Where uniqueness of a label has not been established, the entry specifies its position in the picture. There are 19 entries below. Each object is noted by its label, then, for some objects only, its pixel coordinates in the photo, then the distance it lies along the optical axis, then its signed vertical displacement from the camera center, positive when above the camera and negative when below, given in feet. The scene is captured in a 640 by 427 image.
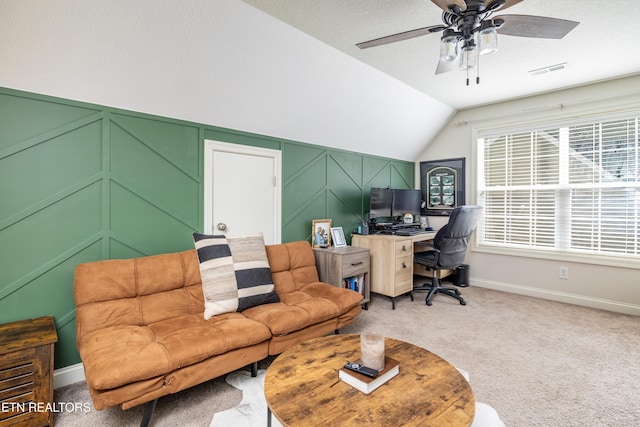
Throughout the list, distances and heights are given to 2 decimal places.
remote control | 4.29 -2.23
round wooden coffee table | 3.62 -2.39
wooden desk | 11.48 -1.92
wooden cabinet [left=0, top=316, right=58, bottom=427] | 5.03 -2.85
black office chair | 11.60 -1.29
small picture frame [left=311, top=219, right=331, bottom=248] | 11.54 -0.80
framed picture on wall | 15.19 +1.43
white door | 9.16 +0.66
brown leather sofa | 5.00 -2.40
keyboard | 12.74 -0.80
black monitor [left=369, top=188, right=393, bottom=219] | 12.97 +0.43
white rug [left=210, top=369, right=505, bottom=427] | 5.46 -3.72
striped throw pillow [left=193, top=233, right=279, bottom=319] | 7.29 -1.56
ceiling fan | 5.17 +3.38
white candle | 4.46 -2.02
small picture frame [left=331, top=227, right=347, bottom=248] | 11.84 -0.97
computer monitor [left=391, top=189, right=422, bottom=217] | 13.97 +0.50
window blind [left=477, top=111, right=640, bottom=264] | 11.27 +1.08
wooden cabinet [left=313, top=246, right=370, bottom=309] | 10.25 -1.89
